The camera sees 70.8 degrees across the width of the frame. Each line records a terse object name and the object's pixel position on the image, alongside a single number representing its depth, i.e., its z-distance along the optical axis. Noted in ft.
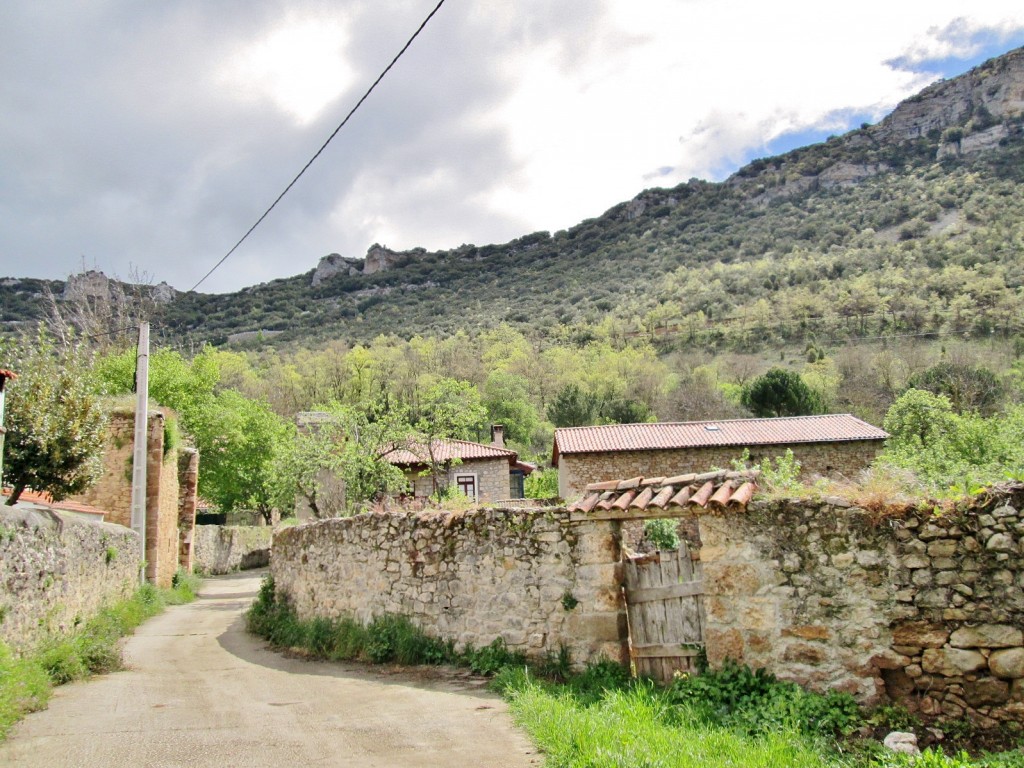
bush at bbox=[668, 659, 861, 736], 19.97
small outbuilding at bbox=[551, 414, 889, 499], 87.66
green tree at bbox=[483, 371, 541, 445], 167.53
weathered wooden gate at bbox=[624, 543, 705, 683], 24.62
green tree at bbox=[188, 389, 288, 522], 112.98
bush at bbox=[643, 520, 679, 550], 53.98
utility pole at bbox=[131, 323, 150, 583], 55.21
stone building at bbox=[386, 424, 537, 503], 98.22
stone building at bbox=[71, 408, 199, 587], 61.21
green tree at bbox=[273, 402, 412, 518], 66.23
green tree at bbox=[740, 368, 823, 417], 139.44
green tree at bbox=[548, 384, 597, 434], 164.25
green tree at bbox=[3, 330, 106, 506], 39.47
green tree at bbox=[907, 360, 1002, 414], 122.01
